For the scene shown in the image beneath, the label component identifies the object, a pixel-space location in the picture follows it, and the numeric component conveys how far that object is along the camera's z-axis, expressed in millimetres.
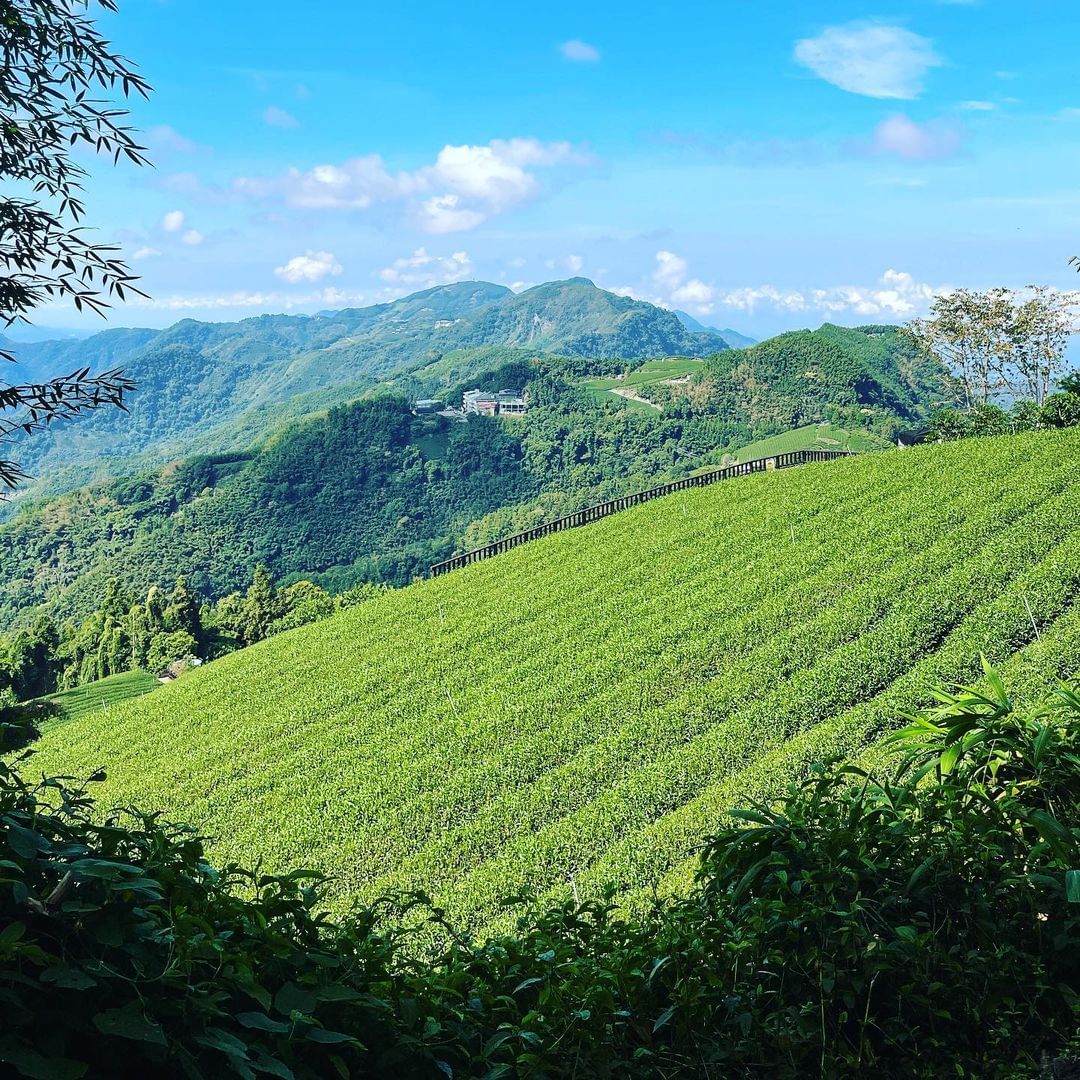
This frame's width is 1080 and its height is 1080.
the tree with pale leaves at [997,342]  45562
